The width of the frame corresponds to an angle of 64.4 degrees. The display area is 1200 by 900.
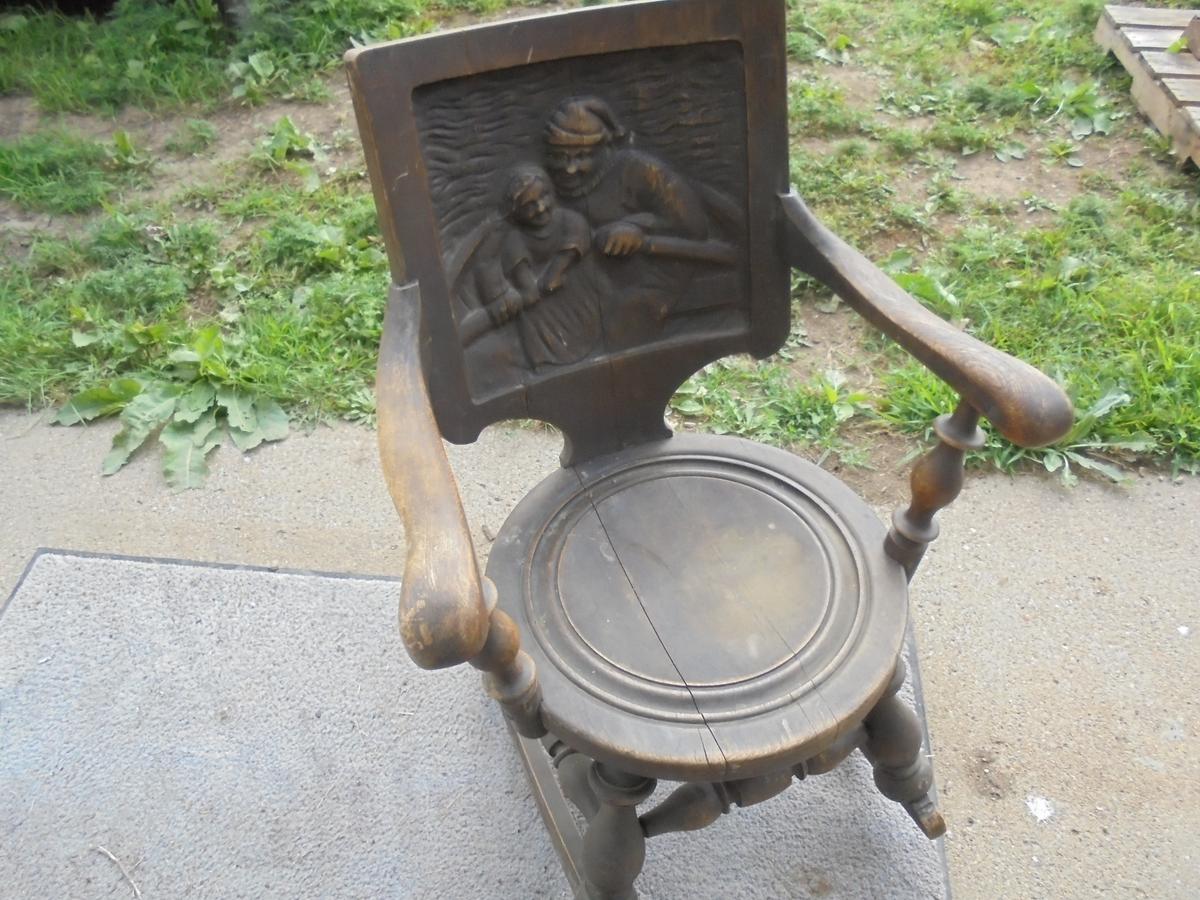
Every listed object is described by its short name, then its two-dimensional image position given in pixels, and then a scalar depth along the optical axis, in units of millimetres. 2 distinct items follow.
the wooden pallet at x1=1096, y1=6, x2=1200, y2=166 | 3213
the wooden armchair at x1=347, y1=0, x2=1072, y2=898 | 1167
